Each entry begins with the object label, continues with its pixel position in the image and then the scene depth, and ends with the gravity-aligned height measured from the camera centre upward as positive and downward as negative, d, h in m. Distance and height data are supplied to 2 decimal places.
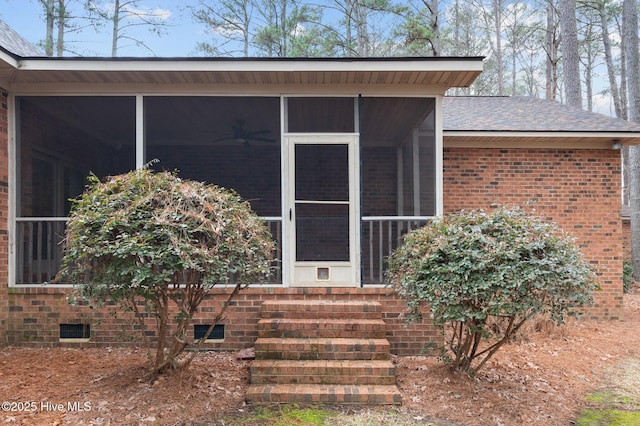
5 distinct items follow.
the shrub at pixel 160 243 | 3.30 -0.13
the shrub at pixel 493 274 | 3.54 -0.40
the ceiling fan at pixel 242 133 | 7.49 +1.68
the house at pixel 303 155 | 4.89 +1.22
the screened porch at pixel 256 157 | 5.21 +1.28
